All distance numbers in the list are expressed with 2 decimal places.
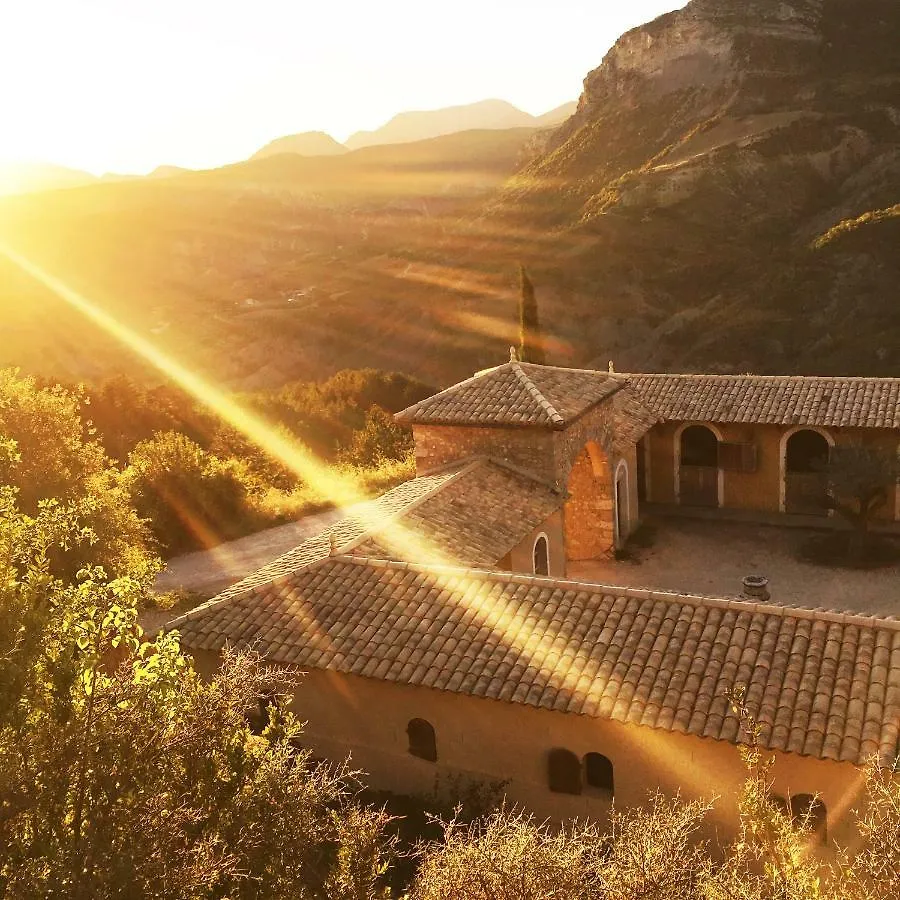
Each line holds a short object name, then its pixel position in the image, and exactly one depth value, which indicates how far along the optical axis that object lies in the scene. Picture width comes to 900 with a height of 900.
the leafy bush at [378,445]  30.56
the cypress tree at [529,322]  32.00
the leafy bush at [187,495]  23.12
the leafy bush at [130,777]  4.82
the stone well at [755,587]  15.91
